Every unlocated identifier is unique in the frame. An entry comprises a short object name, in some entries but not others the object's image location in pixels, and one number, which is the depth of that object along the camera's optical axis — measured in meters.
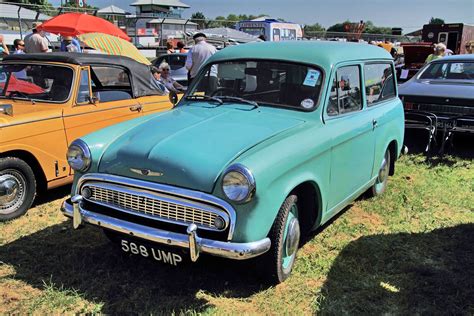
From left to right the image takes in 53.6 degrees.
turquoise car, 2.95
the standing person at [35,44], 9.79
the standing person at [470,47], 11.47
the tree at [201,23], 29.71
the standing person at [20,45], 10.76
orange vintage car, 4.59
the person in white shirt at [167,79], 9.00
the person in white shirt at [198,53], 8.99
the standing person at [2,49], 11.61
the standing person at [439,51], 9.79
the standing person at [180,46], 14.20
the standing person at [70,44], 10.60
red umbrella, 10.55
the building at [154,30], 27.27
